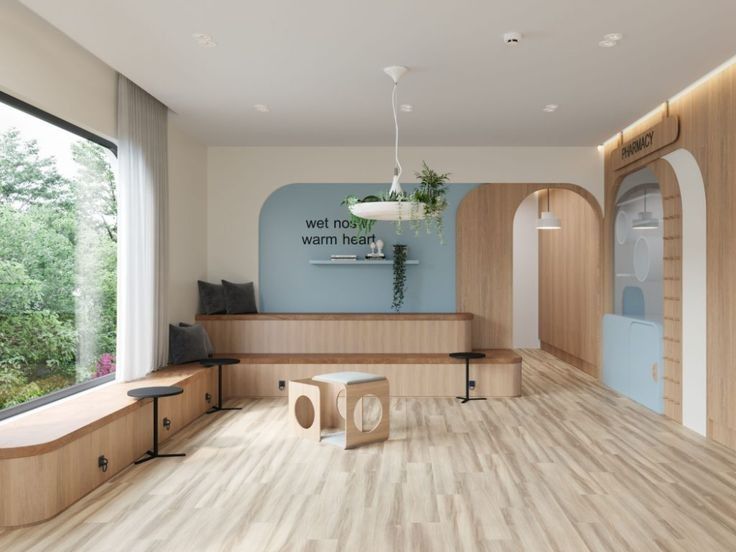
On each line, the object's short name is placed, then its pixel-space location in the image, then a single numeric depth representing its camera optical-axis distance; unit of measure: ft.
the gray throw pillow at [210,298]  23.45
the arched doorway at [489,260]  25.04
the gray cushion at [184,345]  19.95
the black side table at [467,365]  21.07
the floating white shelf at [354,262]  24.50
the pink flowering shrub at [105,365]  16.96
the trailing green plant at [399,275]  24.70
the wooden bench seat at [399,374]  21.86
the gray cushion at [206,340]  20.96
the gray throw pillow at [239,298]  23.90
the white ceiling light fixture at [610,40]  13.08
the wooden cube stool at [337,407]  15.74
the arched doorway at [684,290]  16.72
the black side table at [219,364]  19.63
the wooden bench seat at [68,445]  10.64
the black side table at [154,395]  14.32
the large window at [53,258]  12.91
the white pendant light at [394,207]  14.80
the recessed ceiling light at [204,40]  13.08
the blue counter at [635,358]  19.26
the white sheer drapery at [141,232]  16.90
